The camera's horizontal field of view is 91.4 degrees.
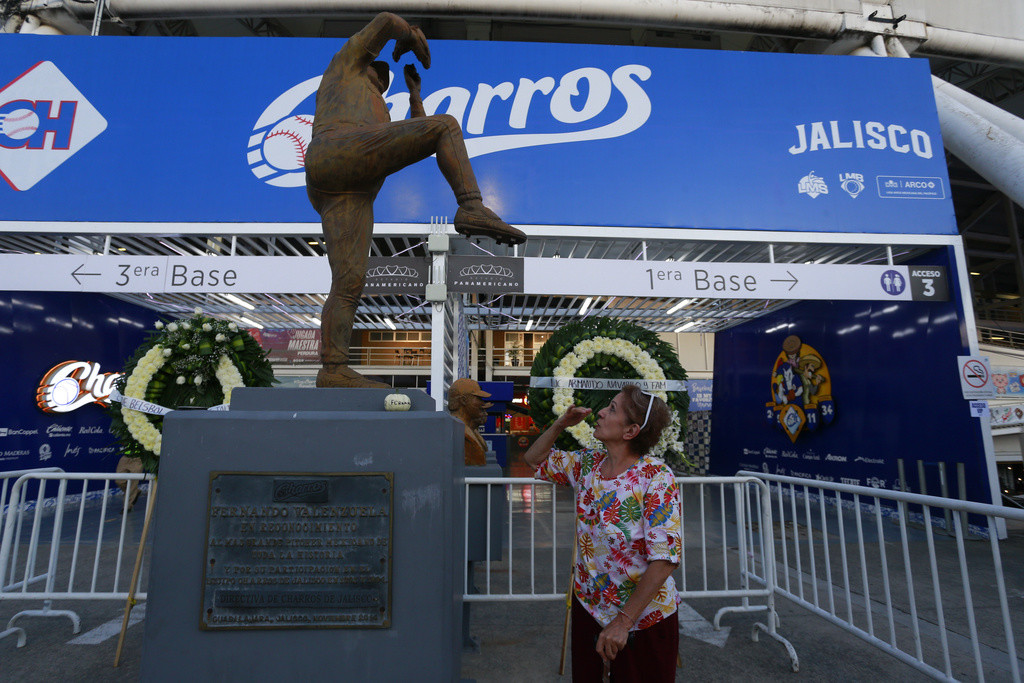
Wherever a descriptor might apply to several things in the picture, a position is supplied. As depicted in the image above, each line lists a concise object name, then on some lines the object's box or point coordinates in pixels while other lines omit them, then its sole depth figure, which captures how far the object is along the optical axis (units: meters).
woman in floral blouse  1.69
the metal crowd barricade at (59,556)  3.45
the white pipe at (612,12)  9.53
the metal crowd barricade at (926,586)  2.37
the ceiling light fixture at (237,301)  10.03
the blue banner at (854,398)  7.39
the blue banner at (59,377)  8.18
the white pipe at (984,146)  7.70
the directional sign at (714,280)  6.60
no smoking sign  6.96
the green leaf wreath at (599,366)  4.41
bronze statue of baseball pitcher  2.14
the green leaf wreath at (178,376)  4.05
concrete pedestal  1.78
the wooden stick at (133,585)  3.03
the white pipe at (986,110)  8.03
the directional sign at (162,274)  6.36
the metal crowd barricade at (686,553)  3.54
